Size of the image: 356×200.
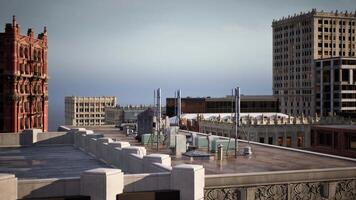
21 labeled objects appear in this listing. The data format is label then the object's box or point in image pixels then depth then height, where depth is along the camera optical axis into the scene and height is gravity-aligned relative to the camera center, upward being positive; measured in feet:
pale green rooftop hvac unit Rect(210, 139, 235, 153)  149.58 -13.84
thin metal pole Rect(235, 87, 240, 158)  147.23 -0.06
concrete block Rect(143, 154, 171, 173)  100.94 -13.00
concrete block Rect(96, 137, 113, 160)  146.01 -14.53
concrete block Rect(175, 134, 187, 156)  143.21 -13.43
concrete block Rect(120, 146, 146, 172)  117.08 -13.24
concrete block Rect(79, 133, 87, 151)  177.99 -15.45
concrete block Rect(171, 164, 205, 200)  86.95 -14.81
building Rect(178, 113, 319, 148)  286.46 -17.57
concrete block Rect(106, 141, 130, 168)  126.72 -14.22
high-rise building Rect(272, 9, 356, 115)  598.34 +70.17
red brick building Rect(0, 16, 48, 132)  304.09 +13.08
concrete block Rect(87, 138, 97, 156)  159.87 -15.77
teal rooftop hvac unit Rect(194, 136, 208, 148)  162.58 -13.98
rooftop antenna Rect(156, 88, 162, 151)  188.16 -1.86
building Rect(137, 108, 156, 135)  193.06 -8.76
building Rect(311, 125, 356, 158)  208.54 -18.03
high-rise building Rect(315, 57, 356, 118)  517.14 +18.97
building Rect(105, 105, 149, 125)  546.71 -17.12
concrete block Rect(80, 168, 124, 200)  80.48 -14.26
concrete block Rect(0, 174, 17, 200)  75.72 -14.04
